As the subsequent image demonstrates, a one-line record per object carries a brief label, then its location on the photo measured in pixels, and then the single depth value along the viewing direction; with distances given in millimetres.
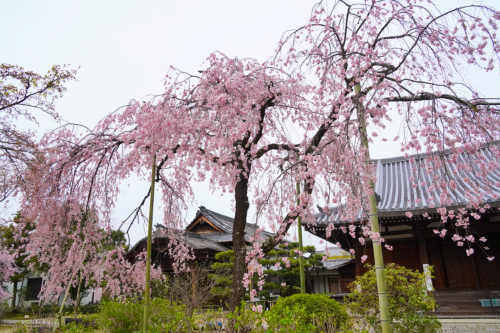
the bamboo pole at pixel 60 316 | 7359
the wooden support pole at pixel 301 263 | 8206
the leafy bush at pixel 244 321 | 4713
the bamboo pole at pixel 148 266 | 5836
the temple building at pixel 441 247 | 9570
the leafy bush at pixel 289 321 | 4264
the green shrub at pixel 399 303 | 5637
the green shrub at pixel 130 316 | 6504
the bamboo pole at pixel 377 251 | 4012
